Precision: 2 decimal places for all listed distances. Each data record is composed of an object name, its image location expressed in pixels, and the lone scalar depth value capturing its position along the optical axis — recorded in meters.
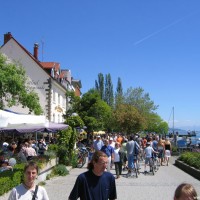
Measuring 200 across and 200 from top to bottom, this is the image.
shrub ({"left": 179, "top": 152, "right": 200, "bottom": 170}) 13.13
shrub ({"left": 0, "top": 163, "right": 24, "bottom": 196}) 7.25
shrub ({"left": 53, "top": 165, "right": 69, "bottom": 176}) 12.17
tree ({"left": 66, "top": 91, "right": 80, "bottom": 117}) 33.36
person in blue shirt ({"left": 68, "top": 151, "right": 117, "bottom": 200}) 3.36
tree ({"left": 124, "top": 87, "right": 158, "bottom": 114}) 48.26
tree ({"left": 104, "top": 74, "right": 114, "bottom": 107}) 60.33
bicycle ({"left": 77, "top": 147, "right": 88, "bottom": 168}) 15.11
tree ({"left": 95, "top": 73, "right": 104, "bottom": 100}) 60.58
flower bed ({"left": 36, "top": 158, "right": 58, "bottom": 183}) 10.27
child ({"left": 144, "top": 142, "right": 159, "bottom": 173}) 13.17
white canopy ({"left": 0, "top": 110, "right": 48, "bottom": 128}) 6.95
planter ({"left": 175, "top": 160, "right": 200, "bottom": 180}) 11.93
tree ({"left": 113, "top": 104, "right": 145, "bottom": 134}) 39.19
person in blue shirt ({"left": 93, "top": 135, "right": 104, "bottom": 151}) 14.15
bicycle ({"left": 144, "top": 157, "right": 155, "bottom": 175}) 12.85
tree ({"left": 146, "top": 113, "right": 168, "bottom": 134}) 47.72
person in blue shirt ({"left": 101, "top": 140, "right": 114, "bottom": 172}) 11.17
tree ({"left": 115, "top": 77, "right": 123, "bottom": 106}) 64.14
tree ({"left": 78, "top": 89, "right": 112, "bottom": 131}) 32.18
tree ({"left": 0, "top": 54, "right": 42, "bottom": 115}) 17.81
